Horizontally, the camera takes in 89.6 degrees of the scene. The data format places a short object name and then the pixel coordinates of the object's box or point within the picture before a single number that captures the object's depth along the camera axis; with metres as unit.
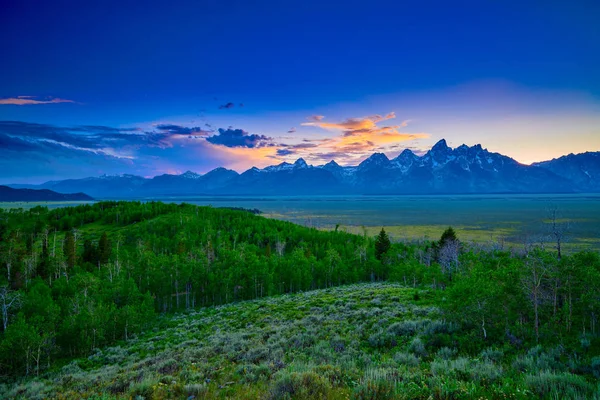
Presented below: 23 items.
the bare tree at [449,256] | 54.41
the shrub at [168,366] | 14.83
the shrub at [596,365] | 9.95
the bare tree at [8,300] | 37.06
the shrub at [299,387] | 8.40
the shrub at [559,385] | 7.64
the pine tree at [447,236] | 74.31
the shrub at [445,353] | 12.95
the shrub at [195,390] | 10.50
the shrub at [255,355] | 15.28
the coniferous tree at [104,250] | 78.62
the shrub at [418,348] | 13.80
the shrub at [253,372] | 11.50
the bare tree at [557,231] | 28.43
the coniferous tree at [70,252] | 73.88
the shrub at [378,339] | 16.13
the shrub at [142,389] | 10.52
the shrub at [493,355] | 12.31
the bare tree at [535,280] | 15.34
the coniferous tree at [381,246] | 83.81
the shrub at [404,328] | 17.27
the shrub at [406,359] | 11.99
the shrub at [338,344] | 15.43
